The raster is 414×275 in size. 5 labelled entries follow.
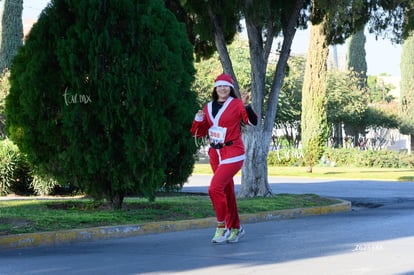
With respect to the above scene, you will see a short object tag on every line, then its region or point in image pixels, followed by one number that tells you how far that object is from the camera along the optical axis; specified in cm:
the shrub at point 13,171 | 1933
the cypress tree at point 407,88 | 5525
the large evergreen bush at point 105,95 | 1252
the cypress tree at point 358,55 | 5859
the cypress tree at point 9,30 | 4338
